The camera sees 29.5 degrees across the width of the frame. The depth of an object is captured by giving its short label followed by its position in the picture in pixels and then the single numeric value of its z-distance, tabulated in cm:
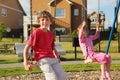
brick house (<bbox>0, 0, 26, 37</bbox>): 3740
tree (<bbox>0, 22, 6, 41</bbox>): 1724
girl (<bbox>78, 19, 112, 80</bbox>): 502
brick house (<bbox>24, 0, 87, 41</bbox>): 3406
